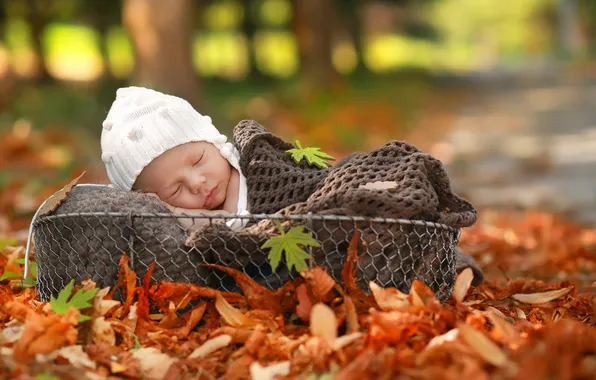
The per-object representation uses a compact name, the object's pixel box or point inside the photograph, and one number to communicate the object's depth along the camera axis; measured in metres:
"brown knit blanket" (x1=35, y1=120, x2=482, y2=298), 2.92
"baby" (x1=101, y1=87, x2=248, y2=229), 3.33
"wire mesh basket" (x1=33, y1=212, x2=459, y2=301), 2.91
